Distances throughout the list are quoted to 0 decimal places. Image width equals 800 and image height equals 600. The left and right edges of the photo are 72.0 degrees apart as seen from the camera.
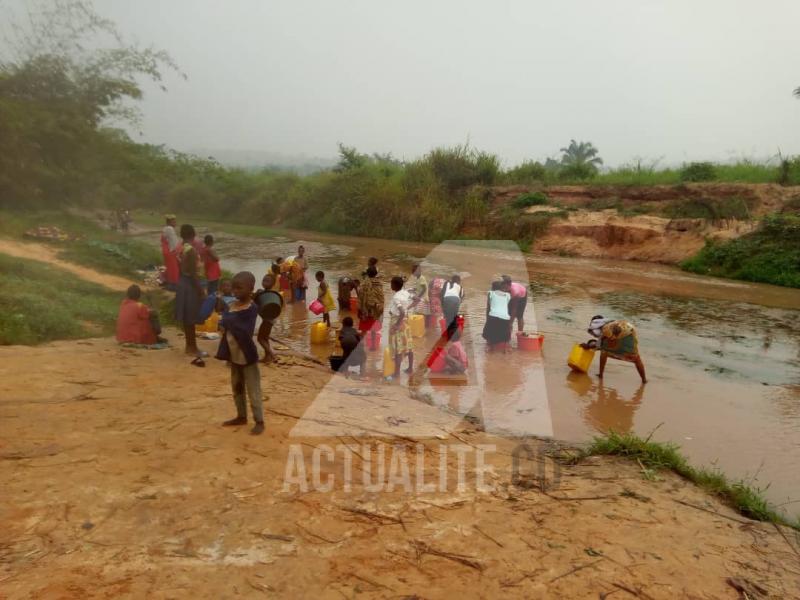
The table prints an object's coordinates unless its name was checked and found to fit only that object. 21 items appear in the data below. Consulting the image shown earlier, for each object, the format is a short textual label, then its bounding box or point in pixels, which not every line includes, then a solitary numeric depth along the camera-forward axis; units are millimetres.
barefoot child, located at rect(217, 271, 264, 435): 4461
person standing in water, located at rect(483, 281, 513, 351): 8594
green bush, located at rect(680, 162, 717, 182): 22922
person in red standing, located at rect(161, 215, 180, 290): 7551
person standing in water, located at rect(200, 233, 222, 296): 8477
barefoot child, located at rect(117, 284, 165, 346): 7074
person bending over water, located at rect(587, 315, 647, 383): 7215
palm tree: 43881
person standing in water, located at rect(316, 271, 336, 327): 9484
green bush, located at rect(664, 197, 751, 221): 20078
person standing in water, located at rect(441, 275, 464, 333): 8047
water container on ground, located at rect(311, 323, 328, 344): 9108
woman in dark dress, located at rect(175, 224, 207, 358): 6533
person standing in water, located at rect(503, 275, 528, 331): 9094
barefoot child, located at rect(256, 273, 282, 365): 6078
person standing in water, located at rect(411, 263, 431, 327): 8438
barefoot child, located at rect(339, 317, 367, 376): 7180
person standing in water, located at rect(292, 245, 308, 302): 11359
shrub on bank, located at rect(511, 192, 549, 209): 25516
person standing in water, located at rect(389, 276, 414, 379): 6836
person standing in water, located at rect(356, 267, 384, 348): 7996
